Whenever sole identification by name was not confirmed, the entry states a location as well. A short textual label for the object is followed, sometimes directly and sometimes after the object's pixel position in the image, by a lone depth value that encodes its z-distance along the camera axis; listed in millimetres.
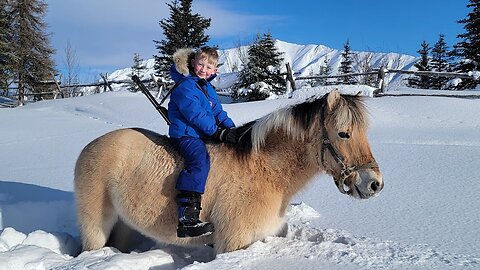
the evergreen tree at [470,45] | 23048
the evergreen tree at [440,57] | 30453
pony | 2674
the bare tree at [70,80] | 33491
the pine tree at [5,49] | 23922
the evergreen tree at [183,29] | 26625
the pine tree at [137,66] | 39562
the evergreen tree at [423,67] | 27584
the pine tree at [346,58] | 35438
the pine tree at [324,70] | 42881
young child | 2916
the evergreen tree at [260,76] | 21922
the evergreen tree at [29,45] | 25547
